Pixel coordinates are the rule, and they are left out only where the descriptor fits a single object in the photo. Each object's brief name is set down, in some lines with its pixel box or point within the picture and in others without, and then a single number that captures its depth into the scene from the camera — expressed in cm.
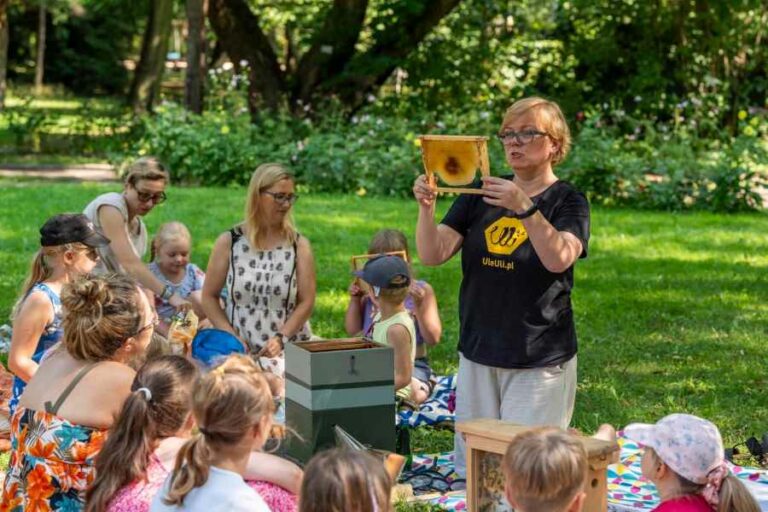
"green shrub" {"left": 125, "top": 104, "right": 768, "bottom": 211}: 1397
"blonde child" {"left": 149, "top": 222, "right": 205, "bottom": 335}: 677
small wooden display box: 381
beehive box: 441
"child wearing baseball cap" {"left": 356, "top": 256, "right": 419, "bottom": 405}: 533
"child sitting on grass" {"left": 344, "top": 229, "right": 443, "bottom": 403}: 604
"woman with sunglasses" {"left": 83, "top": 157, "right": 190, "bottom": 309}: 627
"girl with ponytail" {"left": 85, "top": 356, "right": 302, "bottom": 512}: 348
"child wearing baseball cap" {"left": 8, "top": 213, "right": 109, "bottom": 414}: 494
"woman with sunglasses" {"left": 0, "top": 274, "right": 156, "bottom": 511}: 379
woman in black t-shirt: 443
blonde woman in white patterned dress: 613
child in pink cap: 341
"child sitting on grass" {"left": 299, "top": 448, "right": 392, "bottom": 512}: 299
